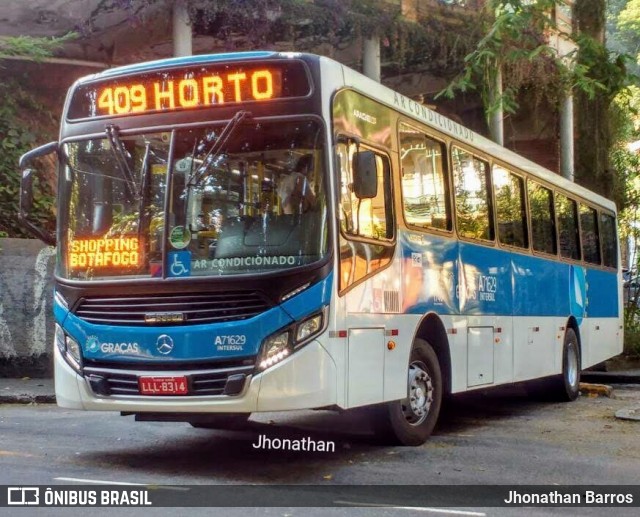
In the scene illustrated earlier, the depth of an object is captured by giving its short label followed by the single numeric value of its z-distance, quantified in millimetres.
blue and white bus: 7289
